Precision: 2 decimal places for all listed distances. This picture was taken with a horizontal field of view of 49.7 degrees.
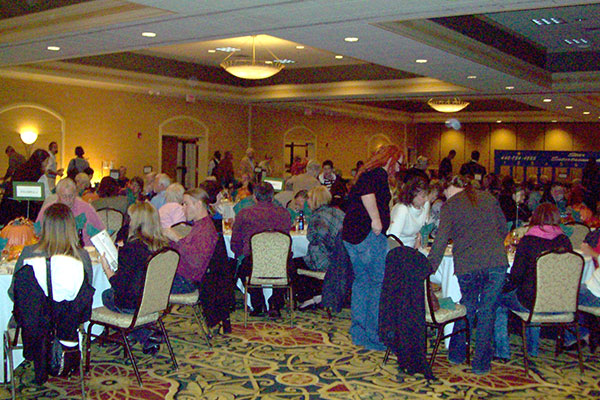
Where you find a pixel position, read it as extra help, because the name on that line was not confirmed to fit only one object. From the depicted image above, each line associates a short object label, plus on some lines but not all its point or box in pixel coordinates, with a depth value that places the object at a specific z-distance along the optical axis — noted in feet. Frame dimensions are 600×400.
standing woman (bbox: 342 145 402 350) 16.17
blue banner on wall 51.62
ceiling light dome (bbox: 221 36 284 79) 34.63
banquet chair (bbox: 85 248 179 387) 14.01
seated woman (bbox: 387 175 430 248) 17.51
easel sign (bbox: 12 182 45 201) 21.66
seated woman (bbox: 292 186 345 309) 20.10
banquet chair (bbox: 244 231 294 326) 19.04
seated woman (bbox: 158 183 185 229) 21.75
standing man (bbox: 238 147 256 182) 43.32
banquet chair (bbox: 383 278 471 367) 14.64
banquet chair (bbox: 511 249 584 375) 14.94
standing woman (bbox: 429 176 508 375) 14.79
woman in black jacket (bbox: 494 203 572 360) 15.30
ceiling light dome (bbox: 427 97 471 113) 55.06
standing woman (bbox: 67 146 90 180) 42.47
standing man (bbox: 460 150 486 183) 43.57
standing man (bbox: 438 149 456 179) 53.06
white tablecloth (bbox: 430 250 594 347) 17.01
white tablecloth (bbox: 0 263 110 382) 13.89
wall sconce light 42.80
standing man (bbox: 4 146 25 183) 39.47
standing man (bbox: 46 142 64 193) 36.09
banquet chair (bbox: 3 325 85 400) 12.83
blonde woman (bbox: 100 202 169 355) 14.25
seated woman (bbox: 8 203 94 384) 12.44
